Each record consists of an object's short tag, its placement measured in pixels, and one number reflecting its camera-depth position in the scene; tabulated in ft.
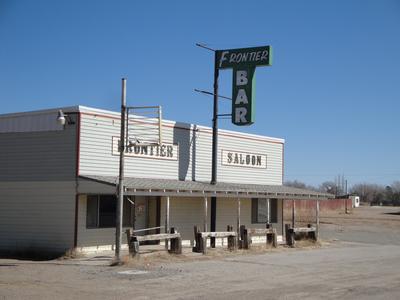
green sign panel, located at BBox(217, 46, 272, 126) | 82.43
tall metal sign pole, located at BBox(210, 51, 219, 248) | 83.30
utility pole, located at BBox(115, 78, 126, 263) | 59.11
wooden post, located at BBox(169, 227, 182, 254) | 66.49
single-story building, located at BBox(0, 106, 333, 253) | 67.62
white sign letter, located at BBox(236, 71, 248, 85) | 83.47
